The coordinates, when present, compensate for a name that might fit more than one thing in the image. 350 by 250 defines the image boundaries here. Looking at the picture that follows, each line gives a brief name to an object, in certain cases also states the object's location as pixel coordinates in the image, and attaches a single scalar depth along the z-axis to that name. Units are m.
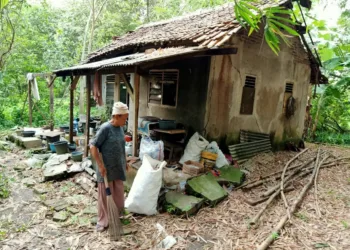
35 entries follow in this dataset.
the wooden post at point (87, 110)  6.96
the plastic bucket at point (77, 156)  6.96
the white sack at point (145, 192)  4.17
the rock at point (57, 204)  4.71
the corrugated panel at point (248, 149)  6.96
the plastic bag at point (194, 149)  6.21
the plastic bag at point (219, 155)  6.29
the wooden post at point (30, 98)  10.73
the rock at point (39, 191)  5.40
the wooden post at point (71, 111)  8.05
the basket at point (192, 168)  5.59
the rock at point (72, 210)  4.53
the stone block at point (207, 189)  4.77
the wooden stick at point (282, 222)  3.25
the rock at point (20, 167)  6.71
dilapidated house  6.20
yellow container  6.18
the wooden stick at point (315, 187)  4.27
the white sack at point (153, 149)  5.64
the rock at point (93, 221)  4.13
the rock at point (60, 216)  4.26
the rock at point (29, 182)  5.83
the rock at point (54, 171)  6.01
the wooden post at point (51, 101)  10.41
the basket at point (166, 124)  6.55
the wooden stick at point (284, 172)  4.44
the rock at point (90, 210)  4.48
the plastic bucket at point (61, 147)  7.55
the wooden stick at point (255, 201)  4.69
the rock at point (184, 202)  4.29
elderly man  3.71
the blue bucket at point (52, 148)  7.94
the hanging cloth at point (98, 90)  7.22
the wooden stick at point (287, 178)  4.96
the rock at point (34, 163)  6.99
